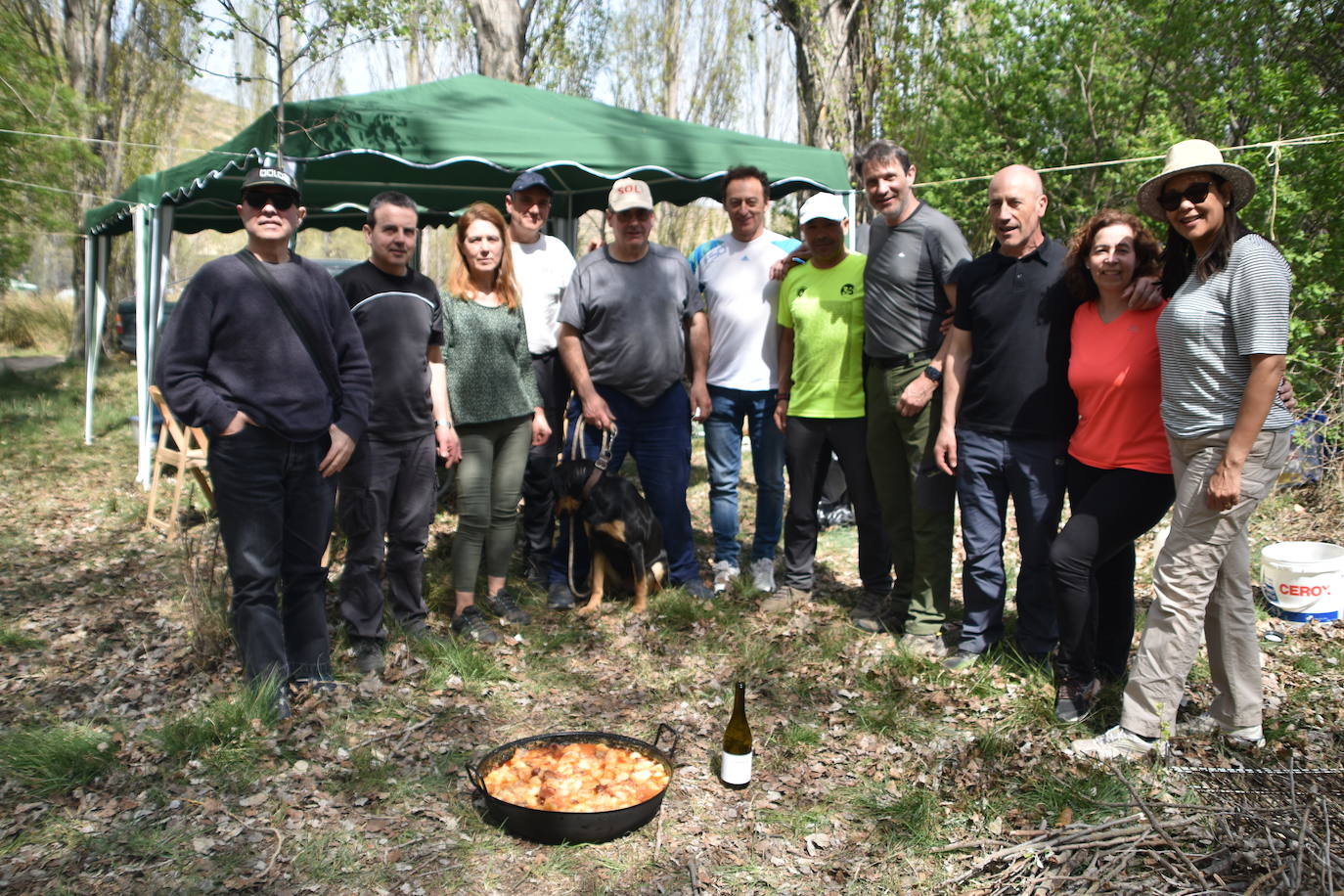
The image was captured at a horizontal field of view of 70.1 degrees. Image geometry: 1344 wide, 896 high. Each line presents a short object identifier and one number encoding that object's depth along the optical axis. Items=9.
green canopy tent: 6.20
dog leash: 5.09
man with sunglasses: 3.40
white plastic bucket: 4.70
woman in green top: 4.56
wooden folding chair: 6.56
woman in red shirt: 3.52
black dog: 5.09
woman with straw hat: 2.99
